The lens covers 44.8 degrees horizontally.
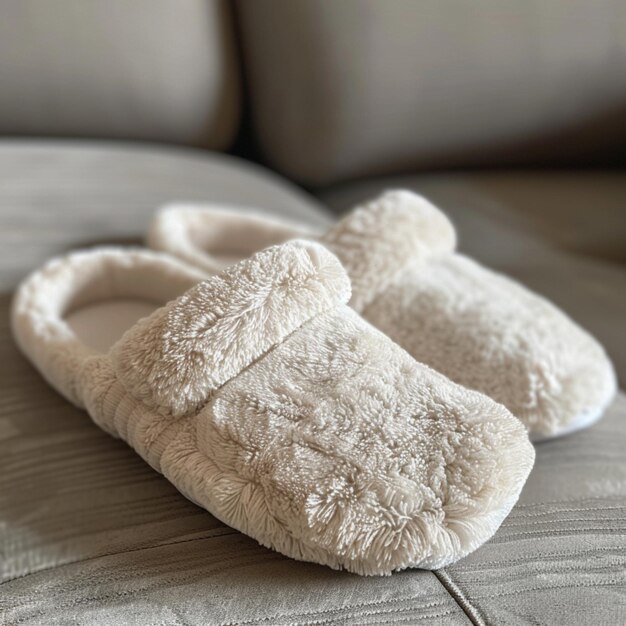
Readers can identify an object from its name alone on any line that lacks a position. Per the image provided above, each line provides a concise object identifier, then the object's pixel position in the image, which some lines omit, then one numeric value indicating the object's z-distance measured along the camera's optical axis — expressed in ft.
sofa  1.59
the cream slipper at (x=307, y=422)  1.32
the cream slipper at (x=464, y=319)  1.78
